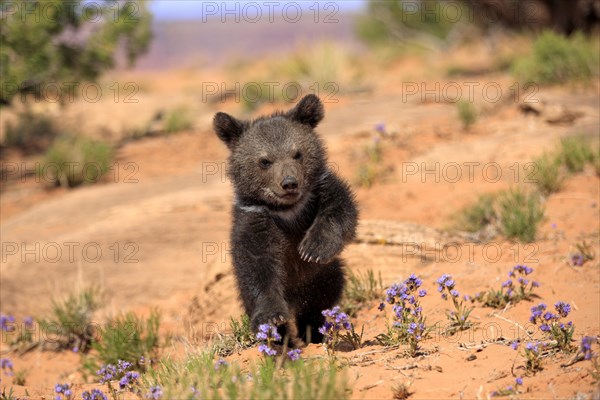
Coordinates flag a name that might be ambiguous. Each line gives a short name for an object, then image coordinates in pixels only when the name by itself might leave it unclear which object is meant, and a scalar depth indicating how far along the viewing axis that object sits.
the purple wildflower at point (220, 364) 8.73
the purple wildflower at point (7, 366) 13.95
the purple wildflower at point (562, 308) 9.34
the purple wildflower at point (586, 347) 8.36
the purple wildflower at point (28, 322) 16.62
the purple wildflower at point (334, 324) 10.07
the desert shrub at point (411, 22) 53.89
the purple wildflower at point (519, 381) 8.21
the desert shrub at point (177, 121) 32.62
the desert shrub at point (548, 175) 17.98
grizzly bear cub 10.81
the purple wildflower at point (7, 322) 16.20
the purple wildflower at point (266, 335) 9.09
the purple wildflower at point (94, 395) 9.30
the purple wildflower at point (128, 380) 9.48
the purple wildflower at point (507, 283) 12.04
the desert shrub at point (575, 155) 18.70
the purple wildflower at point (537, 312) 9.45
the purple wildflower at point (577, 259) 13.34
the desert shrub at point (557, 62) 26.66
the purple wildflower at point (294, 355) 9.18
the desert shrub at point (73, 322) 16.42
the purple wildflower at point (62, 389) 9.98
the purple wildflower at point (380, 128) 23.74
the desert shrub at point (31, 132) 32.41
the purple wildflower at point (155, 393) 8.35
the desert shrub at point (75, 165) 25.72
